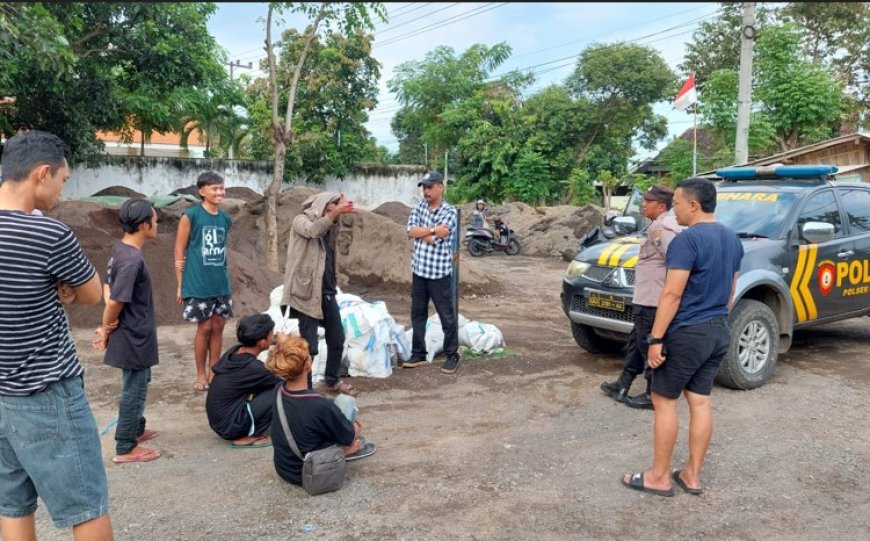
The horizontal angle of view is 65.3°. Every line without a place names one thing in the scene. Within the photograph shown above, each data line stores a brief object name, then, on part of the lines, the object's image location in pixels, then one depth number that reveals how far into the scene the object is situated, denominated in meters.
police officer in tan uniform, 5.25
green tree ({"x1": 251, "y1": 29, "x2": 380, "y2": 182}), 22.88
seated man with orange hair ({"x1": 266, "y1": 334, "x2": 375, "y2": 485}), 3.81
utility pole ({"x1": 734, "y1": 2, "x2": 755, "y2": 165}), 12.60
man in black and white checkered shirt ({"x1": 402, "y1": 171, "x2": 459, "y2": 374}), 6.24
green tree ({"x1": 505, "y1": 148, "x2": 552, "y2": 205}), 27.34
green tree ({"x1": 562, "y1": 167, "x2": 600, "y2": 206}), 27.86
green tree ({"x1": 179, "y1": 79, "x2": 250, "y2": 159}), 20.73
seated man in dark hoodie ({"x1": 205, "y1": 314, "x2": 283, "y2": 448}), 4.51
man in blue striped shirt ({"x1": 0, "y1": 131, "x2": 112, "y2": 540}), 2.47
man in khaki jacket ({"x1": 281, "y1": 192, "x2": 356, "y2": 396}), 5.50
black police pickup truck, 6.02
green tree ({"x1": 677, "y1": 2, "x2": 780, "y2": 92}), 24.59
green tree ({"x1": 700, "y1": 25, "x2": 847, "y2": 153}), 16.00
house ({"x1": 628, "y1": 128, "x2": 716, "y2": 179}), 33.22
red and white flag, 14.25
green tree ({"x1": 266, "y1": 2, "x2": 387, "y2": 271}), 11.46
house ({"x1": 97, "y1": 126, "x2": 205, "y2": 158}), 32.53
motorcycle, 19.78
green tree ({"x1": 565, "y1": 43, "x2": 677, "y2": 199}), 28.23
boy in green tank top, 5.53
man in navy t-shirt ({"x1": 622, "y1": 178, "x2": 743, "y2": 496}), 3.77
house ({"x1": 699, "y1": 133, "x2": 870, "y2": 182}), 15.26
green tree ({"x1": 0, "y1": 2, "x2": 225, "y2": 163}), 11.59
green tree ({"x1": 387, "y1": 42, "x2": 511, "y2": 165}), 29.56
